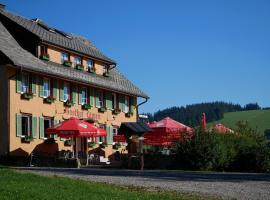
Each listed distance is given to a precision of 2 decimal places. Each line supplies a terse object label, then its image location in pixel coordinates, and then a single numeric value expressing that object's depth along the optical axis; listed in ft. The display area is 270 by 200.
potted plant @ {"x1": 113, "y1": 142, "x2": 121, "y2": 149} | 130.62
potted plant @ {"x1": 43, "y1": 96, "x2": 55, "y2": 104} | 109.09
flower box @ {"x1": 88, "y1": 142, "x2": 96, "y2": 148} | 122.61
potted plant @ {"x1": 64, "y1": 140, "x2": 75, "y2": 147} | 113.91
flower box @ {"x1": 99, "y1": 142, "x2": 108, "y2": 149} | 125.80
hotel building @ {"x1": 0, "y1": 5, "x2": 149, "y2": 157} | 100.17
